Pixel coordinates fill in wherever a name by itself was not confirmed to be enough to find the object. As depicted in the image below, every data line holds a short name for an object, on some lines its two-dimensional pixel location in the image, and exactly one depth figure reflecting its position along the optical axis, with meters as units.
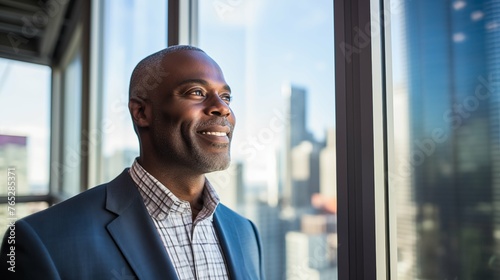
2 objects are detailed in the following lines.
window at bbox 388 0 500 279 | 0.81
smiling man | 0.82
